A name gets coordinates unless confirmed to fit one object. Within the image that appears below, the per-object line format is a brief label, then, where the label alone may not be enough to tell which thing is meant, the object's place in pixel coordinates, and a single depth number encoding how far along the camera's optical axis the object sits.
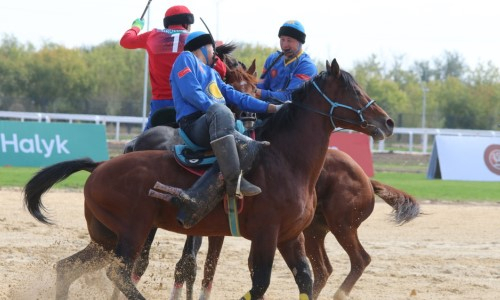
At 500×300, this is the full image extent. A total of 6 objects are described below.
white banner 50.53
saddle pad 14.45
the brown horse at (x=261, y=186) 14.22
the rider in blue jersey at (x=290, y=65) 17.05
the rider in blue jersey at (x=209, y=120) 13.92
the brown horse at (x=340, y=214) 18.19
